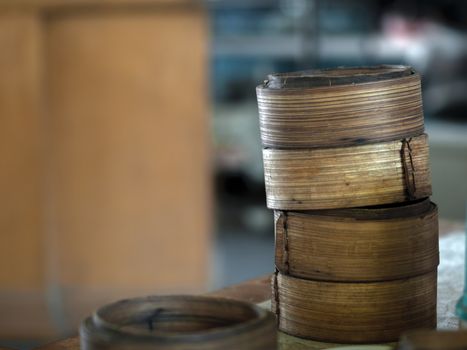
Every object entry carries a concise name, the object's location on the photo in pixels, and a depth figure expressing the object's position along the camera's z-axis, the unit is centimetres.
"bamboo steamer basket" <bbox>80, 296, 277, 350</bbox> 91
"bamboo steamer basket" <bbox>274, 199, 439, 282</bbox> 120
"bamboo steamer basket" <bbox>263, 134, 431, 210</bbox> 120
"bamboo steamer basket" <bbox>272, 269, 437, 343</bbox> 120
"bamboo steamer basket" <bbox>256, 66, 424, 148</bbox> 119
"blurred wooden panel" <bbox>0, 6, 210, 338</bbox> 371
